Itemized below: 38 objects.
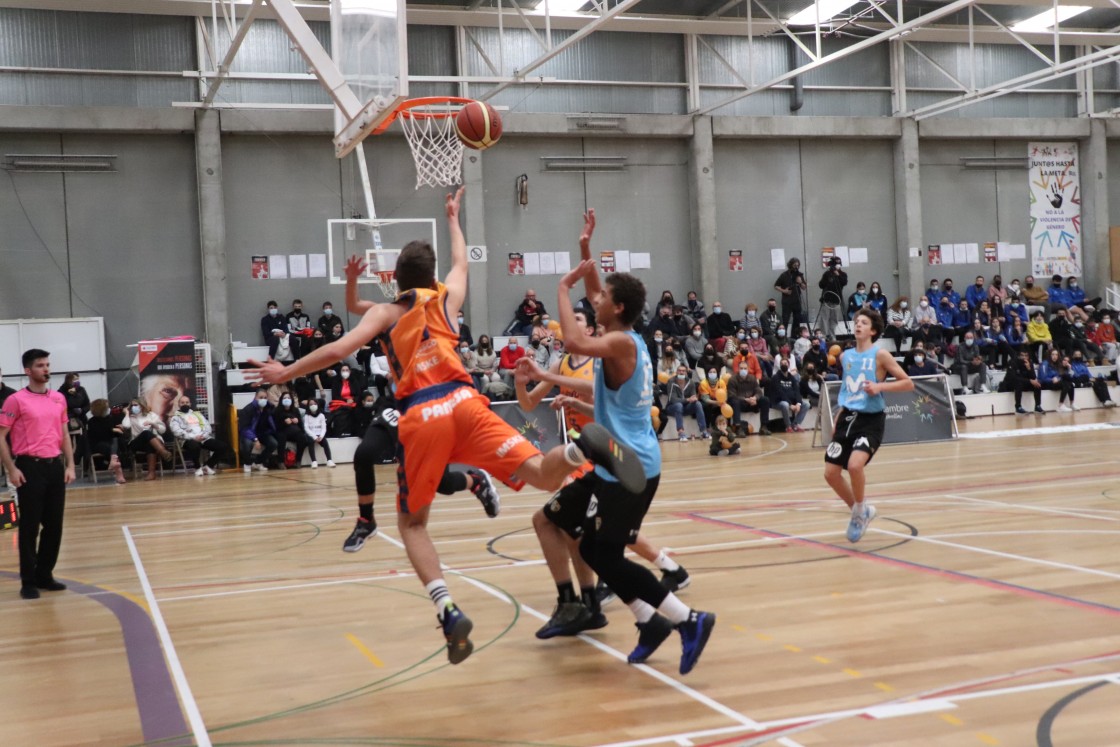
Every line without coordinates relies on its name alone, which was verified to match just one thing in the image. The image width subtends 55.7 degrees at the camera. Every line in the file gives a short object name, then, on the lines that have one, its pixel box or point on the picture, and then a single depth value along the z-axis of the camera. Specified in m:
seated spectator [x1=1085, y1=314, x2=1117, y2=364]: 24.39
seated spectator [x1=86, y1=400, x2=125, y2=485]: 17.20
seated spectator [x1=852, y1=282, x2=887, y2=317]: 24.23
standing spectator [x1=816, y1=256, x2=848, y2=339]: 24.78
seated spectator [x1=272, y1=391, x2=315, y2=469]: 17.56
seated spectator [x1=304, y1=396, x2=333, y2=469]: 17.86
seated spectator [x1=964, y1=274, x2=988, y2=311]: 25.14
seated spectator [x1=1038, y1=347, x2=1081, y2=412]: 22.56
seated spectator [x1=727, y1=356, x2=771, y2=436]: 19.89
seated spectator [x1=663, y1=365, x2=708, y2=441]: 19.70
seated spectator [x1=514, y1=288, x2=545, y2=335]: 22.64
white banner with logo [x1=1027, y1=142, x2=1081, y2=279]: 27.45
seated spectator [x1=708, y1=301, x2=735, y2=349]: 22.86
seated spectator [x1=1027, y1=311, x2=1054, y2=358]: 23.73
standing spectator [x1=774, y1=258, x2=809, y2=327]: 24.11
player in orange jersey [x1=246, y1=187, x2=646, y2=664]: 4.75
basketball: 10.80
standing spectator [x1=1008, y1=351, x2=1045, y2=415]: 22.27
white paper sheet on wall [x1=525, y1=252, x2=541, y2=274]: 24.02
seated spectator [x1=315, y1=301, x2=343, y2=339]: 20.73
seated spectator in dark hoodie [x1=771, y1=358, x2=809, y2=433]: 20.34
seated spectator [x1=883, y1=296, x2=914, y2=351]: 23.33
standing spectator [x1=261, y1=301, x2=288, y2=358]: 21.24
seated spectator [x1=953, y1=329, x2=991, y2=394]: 22.72
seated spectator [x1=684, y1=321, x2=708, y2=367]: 21.64
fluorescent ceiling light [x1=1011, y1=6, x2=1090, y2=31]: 23.20
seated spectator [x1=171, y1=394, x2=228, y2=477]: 17.30
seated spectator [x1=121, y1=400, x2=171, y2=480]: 16.95
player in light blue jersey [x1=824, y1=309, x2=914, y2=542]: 7.94
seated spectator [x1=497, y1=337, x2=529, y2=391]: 19.66
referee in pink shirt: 7.31
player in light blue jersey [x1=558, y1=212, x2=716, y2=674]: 4.64
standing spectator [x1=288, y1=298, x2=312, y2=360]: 20.56
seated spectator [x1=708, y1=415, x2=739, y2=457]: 16.23
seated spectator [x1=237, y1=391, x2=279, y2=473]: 17.55
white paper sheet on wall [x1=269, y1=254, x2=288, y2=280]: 22.33
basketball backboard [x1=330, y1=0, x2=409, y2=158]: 10.56
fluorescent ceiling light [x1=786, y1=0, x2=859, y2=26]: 21.58
